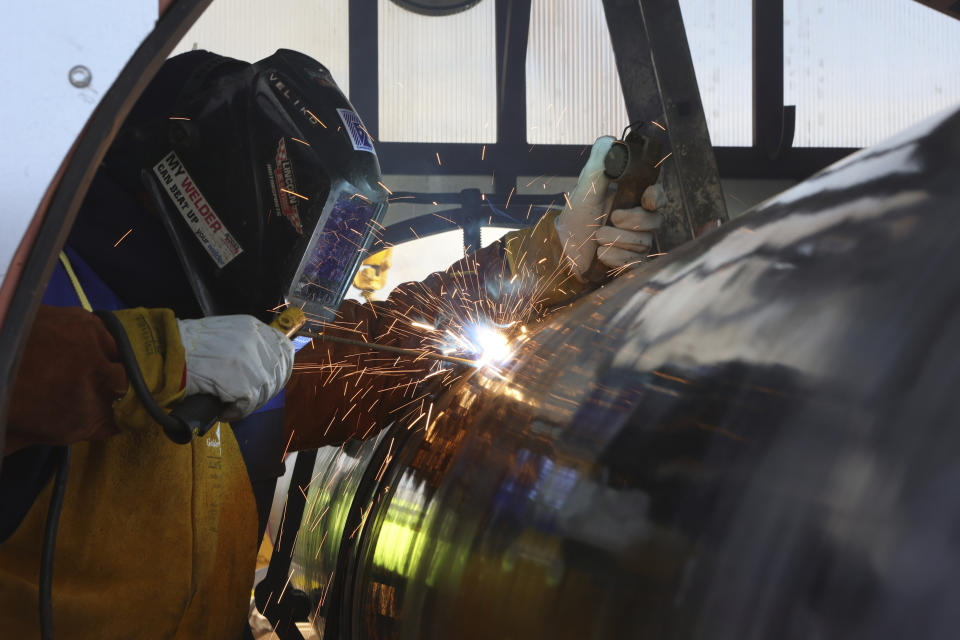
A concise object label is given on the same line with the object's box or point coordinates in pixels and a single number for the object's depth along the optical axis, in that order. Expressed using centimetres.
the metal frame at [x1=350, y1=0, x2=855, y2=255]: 435
